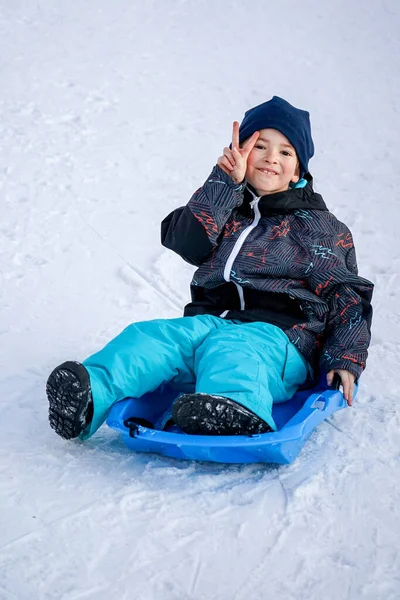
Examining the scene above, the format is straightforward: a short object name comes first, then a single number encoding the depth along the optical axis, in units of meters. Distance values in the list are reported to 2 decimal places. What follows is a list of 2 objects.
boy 3.22
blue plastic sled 3.03
